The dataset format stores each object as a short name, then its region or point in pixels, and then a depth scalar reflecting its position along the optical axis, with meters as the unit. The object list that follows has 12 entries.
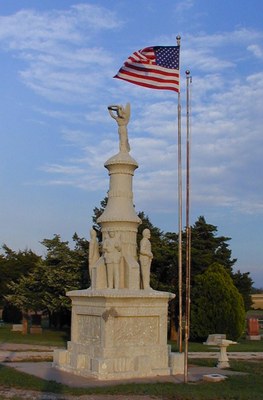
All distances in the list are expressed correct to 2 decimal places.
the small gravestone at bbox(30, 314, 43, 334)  38.09
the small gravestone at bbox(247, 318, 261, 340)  36.69
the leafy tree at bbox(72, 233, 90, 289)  33.41
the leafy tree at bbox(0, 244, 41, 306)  47.03
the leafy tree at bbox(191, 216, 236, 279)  36.00
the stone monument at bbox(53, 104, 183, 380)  16.58
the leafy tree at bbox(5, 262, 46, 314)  34.28
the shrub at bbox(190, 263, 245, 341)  31.98
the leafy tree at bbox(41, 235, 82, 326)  32.91
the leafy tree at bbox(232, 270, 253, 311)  40.06
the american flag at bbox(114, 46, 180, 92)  17.38
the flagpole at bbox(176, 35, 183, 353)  16.44
